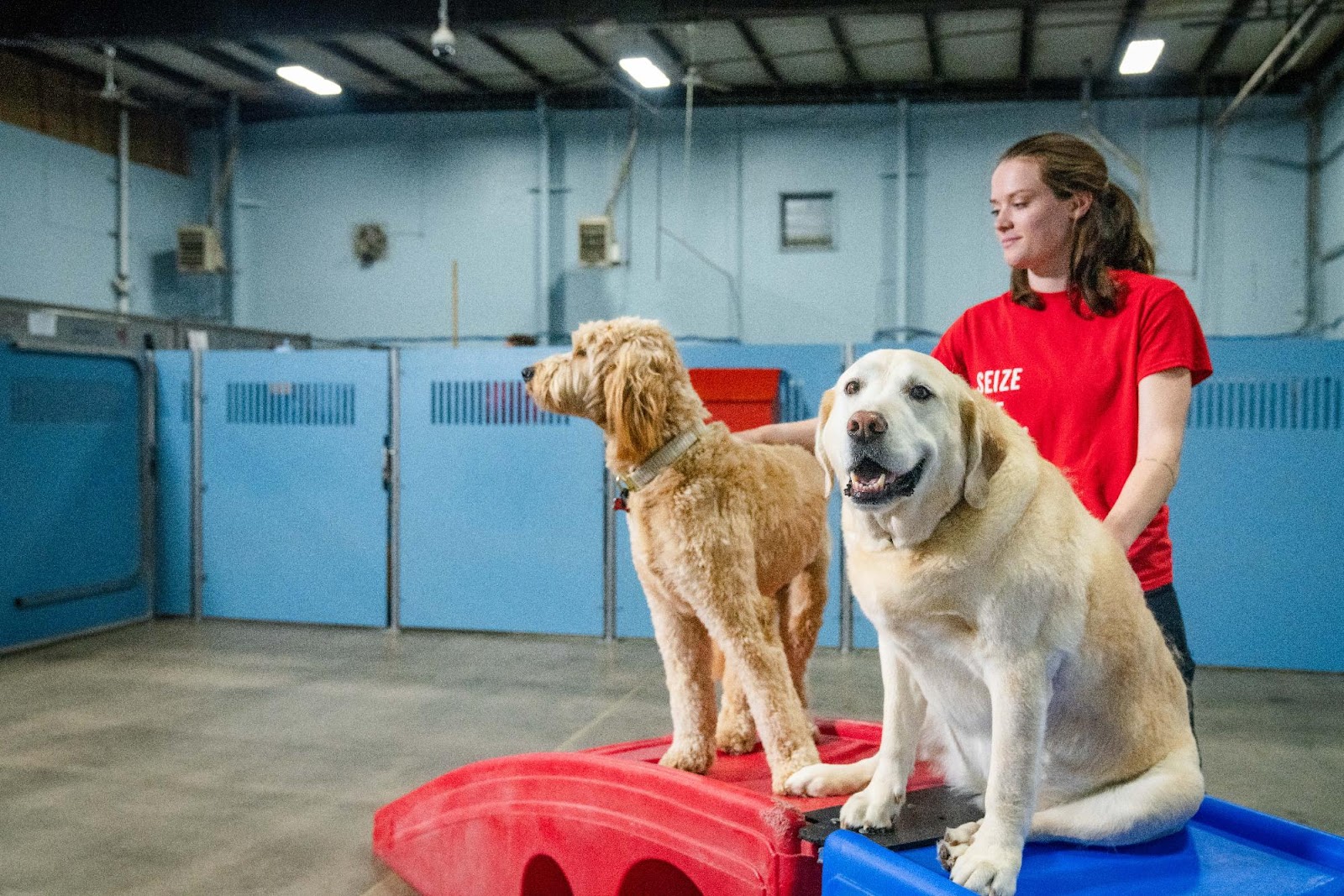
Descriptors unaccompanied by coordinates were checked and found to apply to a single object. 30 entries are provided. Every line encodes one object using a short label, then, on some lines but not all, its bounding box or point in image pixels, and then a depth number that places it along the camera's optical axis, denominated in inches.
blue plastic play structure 55.1
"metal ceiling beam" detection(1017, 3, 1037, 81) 337.8
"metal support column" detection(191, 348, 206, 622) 255.9
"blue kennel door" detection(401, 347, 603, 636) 232.4
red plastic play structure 72.9
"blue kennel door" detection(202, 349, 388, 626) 245.0
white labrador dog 52.9
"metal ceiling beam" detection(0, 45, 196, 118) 381.1
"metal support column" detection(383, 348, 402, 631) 242.7
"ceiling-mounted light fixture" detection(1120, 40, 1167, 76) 320.5
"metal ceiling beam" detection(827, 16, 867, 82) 358.0
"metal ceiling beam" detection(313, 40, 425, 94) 389.4
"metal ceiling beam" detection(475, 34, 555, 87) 380.5
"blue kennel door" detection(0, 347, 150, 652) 222.5
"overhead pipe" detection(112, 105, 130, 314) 422.3
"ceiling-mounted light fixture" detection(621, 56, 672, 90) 339.3
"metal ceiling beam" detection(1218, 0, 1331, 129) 308.0
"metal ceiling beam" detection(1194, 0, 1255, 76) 333.4
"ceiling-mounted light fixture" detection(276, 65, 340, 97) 363.3
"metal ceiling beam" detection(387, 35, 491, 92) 385.7
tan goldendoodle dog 87.4
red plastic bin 213.2
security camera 273.9
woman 69.6
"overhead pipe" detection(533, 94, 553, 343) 430.0
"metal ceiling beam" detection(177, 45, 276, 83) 386.3
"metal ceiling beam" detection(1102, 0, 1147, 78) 320.8
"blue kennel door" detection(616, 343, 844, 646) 217.2
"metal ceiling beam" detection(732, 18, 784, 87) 362.6
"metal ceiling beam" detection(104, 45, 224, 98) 391.4
